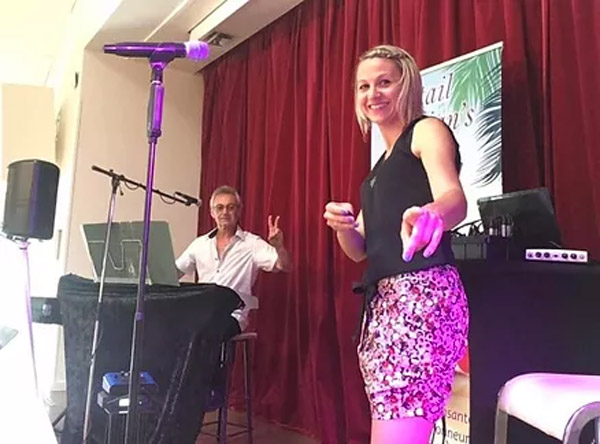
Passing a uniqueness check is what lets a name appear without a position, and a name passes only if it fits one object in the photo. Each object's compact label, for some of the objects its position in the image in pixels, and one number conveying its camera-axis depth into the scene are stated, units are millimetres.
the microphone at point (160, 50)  1918
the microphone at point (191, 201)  3108
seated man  3568
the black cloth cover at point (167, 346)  2494
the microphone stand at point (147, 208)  1856
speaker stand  2707
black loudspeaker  2703
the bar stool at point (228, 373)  2812
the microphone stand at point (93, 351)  2490
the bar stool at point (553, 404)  1094
